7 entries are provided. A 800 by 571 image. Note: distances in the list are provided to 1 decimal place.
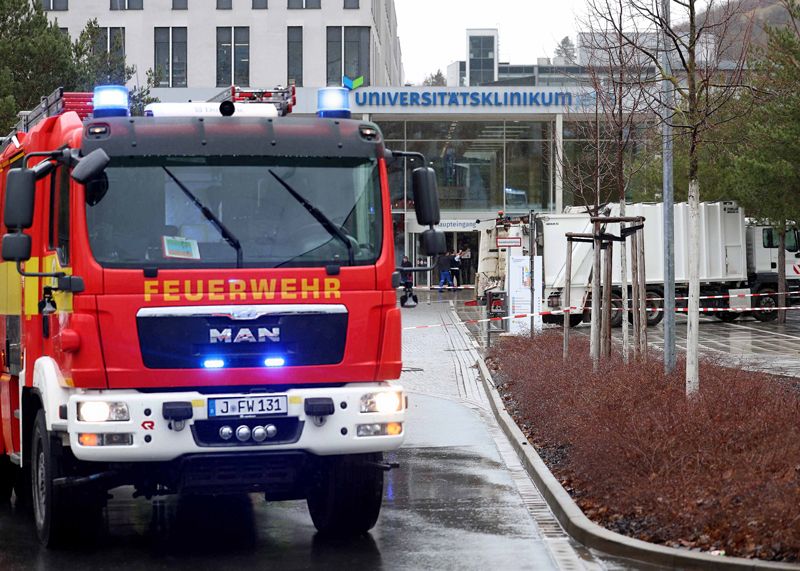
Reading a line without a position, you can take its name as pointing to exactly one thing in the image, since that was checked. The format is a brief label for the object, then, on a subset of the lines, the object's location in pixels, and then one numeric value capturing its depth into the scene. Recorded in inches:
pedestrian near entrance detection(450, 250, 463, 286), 2071.9
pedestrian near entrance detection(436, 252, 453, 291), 2009.1
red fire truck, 314.2
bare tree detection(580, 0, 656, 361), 650.2
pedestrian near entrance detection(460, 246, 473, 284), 2181.3
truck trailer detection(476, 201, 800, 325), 1272.1
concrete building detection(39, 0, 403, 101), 2421.3
